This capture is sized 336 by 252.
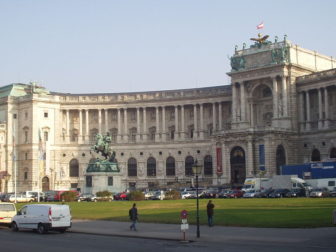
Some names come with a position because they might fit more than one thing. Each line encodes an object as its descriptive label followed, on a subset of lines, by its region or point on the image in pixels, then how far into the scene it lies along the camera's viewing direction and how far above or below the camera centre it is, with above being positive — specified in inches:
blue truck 3769.7 +9.7
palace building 4766.2 +467.4
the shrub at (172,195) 3807.3 -120.1
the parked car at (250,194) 3702.3 -118.1
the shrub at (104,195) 3678.6 -112.6
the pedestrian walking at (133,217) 1769.2 -119.3
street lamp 1723.7 +20.5
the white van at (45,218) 1733.5 -116.3
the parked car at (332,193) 3506.2 -116.3
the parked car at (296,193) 3575.3 -111.8
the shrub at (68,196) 3762.8 -115.3
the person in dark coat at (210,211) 1784.0 -106.0
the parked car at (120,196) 3826.3 -121.5
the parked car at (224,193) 3845.7 -116.0
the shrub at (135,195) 3646.7 -112.3
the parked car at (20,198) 4053.2 -135.8
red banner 4871.1 +112.2
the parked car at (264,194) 3635.1 -117.1
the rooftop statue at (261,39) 5068.9 +1169.5
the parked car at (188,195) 3943.4 -125.7
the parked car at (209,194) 3932.1 -121.5
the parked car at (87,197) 3739.9 -123.4
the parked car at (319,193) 3441.7 -110.4
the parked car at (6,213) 1980.6 -115.0
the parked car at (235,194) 3809.1 -119.4
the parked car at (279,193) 3553.2 -110.6
